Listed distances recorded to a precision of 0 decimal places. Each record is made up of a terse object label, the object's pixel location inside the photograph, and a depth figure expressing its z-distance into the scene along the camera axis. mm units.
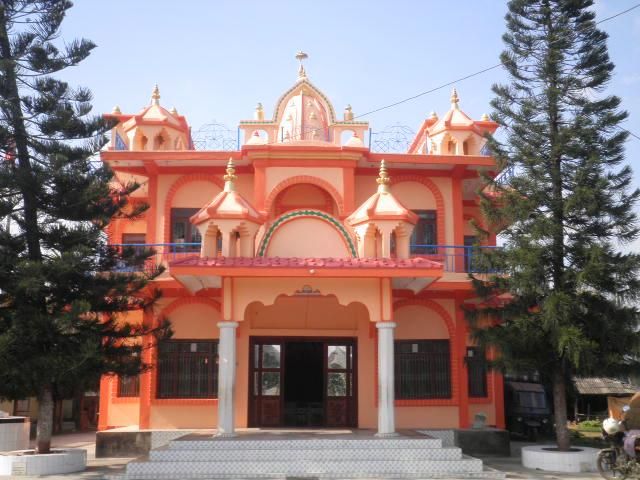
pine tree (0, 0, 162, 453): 11445
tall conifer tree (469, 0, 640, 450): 12625
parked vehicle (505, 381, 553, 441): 17812
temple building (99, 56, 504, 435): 13742
